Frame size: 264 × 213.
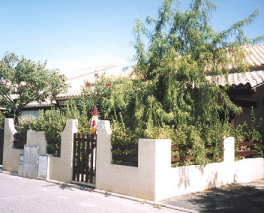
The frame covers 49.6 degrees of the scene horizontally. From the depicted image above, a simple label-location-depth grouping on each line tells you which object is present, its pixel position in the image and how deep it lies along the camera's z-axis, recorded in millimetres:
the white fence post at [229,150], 8875
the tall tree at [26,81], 14914
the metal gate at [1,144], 13117
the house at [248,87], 9523
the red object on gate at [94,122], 8930
